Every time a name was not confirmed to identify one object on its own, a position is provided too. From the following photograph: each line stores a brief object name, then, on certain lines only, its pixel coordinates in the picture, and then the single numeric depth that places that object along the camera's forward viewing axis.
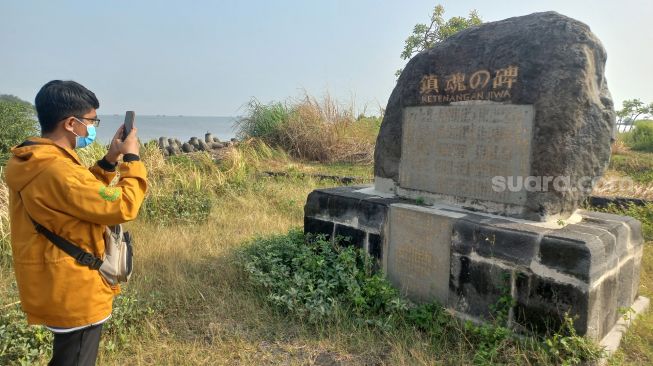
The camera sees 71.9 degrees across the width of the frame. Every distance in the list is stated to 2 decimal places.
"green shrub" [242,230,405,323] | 3.02
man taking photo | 1.70
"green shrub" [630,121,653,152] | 14.26
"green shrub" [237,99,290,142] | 12.02
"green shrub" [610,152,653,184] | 7.96
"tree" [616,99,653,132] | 30.00
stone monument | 2.51
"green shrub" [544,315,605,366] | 2.32
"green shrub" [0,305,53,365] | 2.46
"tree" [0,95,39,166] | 6.39
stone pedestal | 2.42
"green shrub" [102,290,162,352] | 2.69
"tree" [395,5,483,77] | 13.48
